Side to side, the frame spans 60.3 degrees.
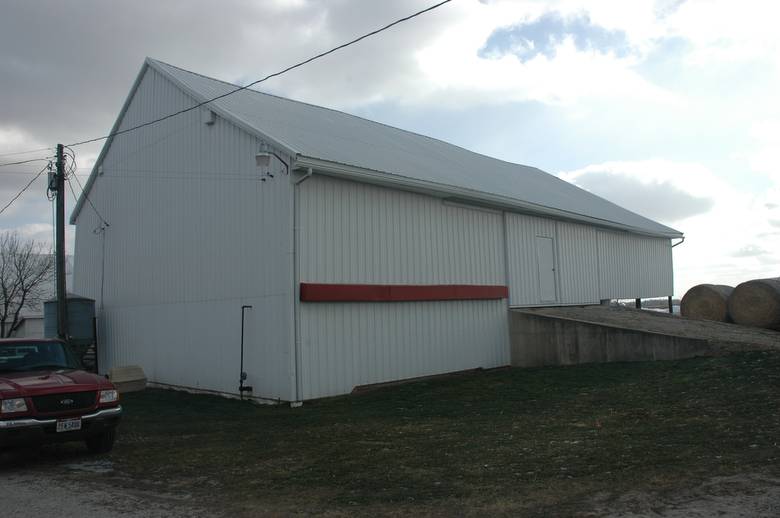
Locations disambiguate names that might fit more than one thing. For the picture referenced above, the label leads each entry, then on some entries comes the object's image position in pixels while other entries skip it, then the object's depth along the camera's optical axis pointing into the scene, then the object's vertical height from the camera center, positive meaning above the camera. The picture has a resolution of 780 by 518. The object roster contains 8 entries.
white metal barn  13.73 +1.67
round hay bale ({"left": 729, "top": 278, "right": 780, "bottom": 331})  19.62 +0.04
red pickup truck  8.17 -1.00
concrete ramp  15.02 -0.73
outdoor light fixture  13.12 +3.08
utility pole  17.05 +1.57
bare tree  37.59 +2.49
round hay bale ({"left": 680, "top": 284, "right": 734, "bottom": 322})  21.41 +0.11
